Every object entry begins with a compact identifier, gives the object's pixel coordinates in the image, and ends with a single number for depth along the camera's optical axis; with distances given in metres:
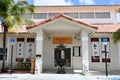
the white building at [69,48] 10.13
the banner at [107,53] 10.30
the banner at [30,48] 10.41
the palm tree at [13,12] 8.32
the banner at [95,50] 10.34
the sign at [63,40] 9.89
